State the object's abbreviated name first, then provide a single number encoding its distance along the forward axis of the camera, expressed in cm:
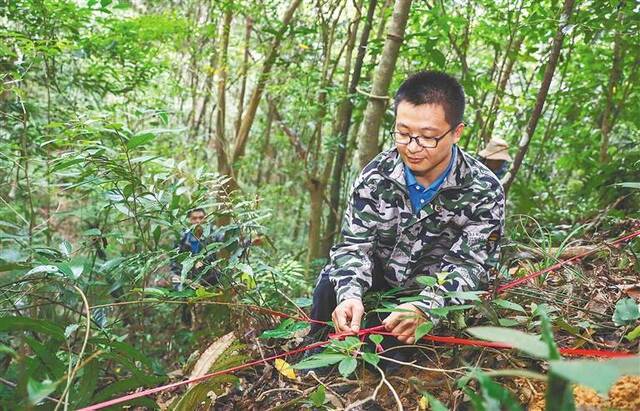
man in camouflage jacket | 202
